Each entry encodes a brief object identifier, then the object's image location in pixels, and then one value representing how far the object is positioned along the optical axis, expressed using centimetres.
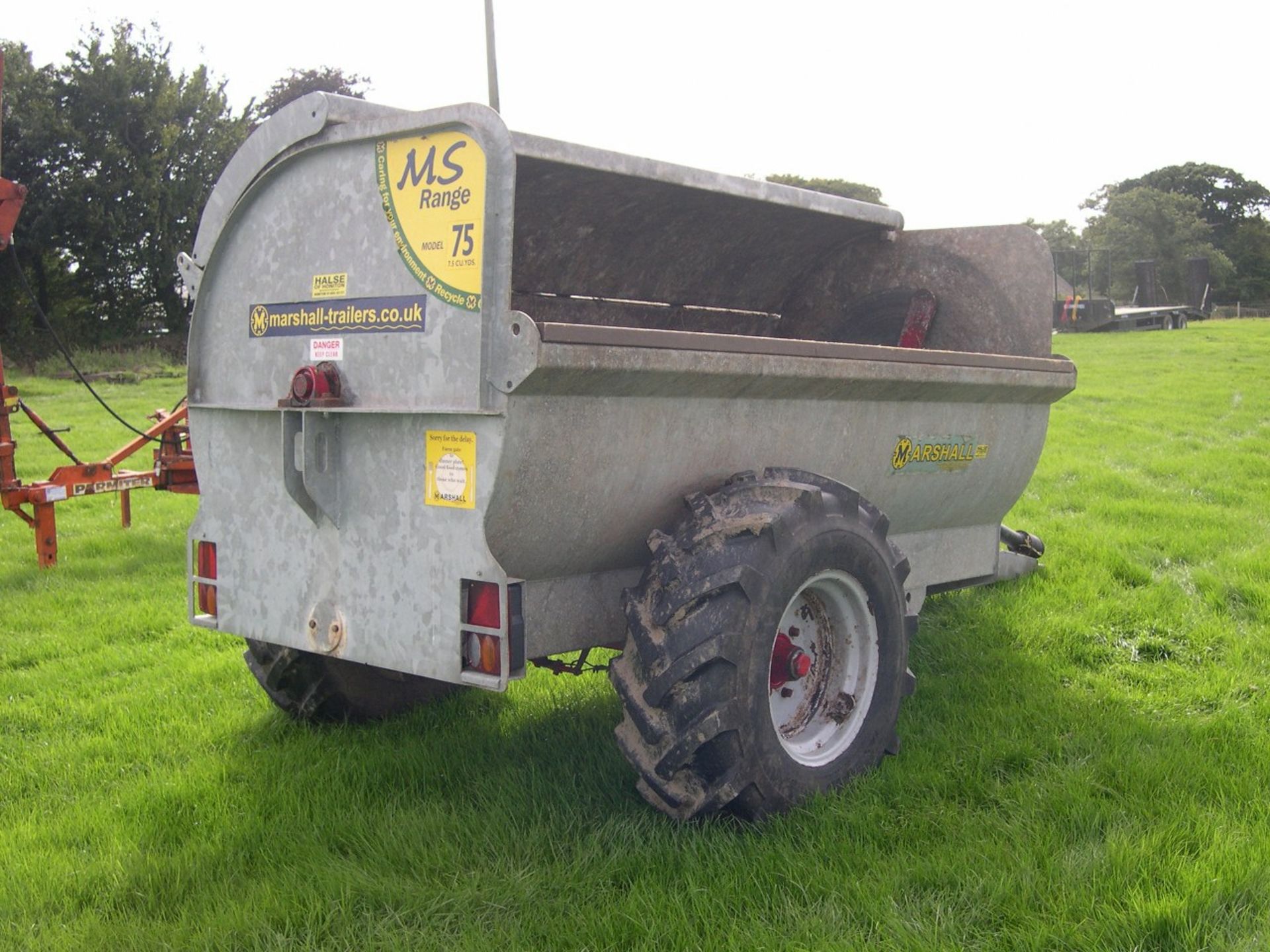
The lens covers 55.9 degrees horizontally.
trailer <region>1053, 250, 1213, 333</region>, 3428
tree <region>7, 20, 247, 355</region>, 2814
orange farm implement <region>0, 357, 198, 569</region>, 731
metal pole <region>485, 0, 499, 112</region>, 1155
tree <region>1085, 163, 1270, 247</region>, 6894
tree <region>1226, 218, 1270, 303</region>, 6000
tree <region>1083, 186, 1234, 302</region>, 5831
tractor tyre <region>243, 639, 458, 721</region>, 447
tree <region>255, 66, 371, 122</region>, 3741
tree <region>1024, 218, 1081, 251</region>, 6819
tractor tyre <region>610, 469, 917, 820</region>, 331
